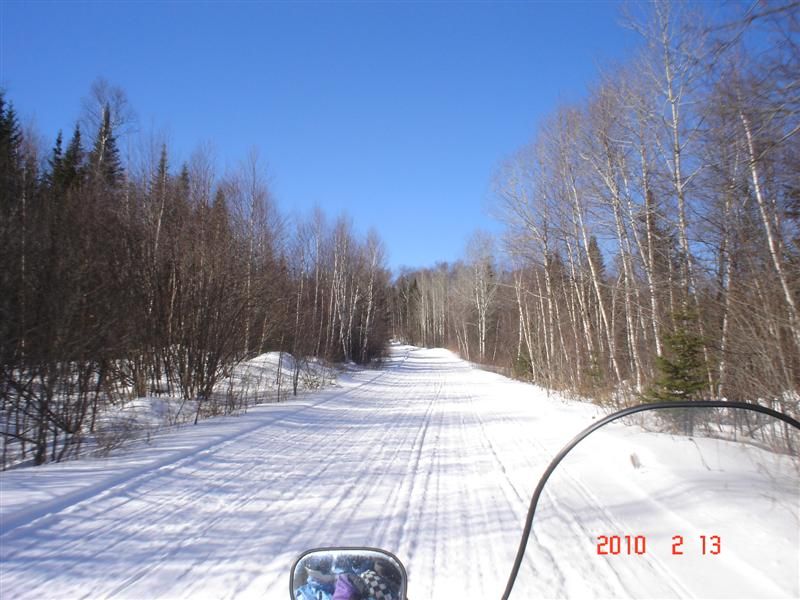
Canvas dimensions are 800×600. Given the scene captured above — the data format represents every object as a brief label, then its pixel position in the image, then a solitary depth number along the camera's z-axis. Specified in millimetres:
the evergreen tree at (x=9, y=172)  8070
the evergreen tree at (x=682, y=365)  9164
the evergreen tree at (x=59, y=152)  25859
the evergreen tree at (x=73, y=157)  20856
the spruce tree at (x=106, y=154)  16369
